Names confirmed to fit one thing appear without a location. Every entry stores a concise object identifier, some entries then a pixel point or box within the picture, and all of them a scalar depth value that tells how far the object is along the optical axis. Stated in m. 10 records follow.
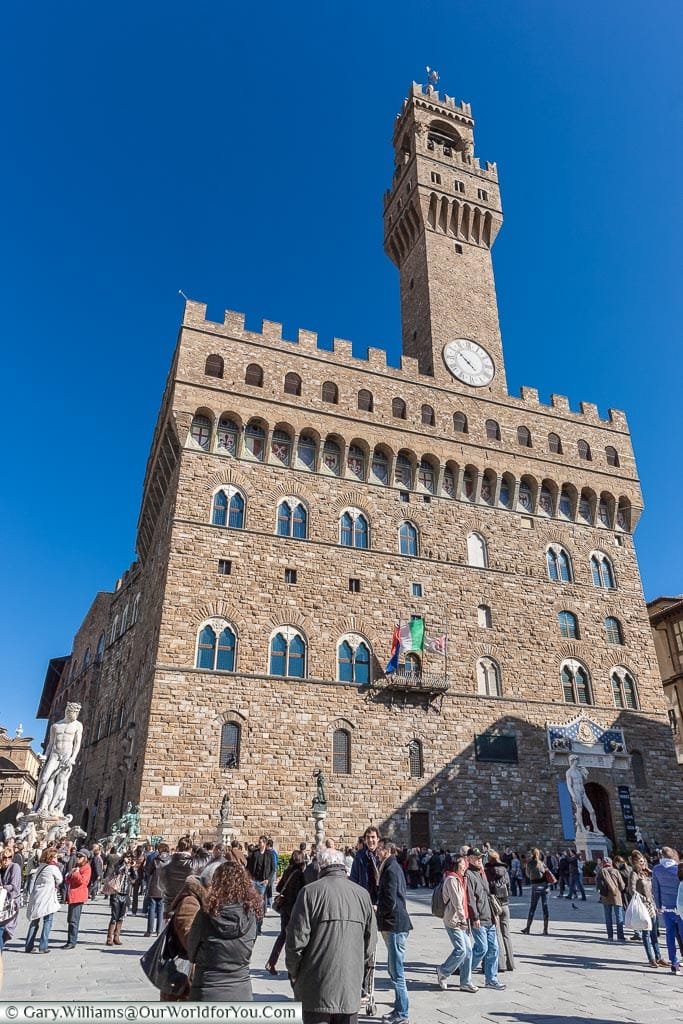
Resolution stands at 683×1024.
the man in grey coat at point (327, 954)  4.31
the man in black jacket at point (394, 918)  6.82
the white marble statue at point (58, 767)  20.52
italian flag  25.08
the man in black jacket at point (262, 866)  12.45
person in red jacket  10.38
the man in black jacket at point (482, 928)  8.39
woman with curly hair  4.03
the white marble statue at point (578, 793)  24.52
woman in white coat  10.08
